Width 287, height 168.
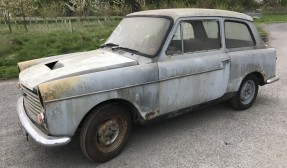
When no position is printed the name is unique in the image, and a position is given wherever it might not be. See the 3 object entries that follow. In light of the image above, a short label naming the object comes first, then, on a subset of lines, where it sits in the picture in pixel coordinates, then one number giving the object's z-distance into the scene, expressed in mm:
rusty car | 3414
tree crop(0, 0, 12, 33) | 13234
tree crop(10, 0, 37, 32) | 13719
